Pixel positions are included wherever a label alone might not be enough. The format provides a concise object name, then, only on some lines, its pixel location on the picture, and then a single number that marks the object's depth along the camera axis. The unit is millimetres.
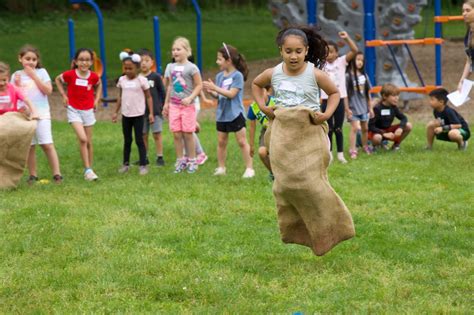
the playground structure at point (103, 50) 16812
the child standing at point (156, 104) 11141
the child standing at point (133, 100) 10555
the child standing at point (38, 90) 9766
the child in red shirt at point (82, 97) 10133
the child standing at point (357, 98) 11367
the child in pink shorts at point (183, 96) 10359
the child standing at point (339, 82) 10883
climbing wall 16625
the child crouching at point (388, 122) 11789
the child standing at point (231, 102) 9867
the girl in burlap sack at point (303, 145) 5766
